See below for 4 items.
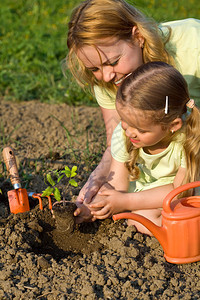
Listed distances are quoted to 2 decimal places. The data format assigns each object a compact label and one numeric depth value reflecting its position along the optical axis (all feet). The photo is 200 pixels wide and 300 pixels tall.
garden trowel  8.39
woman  7.88
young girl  7.06
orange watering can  6.98
